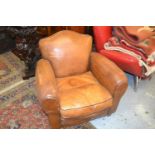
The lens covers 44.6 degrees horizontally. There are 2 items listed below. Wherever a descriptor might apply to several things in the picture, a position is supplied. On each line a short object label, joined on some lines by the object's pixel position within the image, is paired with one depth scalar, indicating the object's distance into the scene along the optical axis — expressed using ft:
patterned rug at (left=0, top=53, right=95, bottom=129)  5.79
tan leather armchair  4.73
